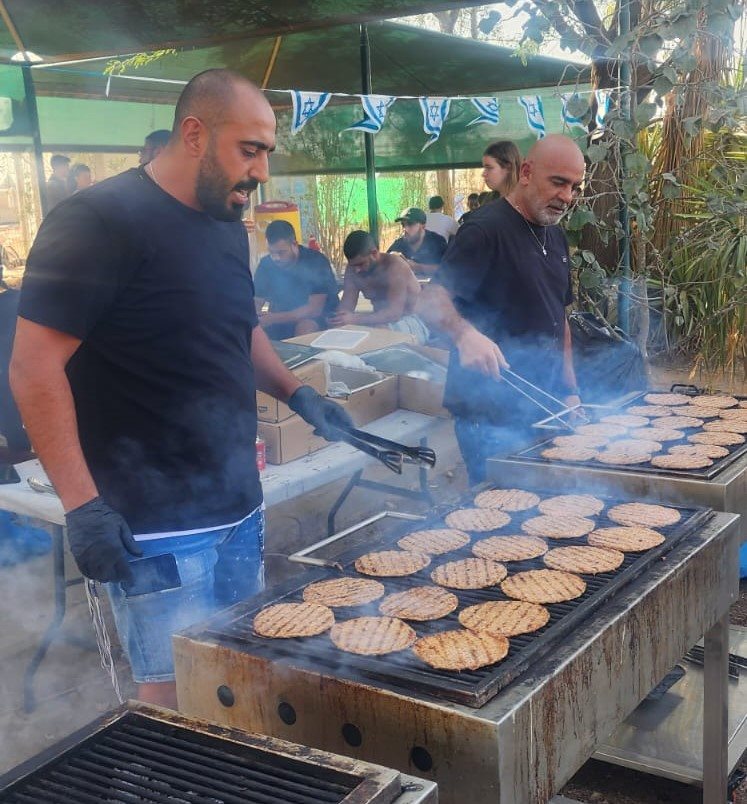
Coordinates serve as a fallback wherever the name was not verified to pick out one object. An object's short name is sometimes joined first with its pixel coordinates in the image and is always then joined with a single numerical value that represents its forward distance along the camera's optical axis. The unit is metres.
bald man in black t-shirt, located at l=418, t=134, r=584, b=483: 3.84
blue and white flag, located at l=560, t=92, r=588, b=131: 6.28
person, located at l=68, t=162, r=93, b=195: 9.20
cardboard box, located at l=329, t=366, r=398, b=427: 5.02
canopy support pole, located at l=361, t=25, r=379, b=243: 9.48
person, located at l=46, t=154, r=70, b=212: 9.15
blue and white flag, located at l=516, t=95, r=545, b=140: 9.02
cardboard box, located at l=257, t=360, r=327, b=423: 4.29
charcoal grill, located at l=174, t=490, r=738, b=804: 1.63
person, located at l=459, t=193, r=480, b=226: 10.54
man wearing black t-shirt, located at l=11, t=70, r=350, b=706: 2.18
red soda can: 4.10
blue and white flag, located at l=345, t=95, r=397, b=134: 8.15
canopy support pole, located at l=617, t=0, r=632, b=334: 5.95
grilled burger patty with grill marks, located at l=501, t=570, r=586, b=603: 2.17
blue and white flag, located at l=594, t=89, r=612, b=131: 6.17
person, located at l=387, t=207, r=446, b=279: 10.30
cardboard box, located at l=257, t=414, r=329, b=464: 4.25
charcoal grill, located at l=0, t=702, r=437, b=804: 1.44
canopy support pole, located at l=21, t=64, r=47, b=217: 7.52
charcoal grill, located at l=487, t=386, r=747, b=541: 2.91
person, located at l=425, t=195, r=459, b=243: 11.03
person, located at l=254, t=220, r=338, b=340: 7.75
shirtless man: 7.59
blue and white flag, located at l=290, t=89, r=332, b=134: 7.88
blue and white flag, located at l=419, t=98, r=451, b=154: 9.07
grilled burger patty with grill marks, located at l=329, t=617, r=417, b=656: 1.92
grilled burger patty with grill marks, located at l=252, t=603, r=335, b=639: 2.00
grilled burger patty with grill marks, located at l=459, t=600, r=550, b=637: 2.00
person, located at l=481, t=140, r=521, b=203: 5.93
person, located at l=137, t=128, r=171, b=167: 4.91
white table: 3.69
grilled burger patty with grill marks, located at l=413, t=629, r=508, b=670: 1.82
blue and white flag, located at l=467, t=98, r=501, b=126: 9.39
